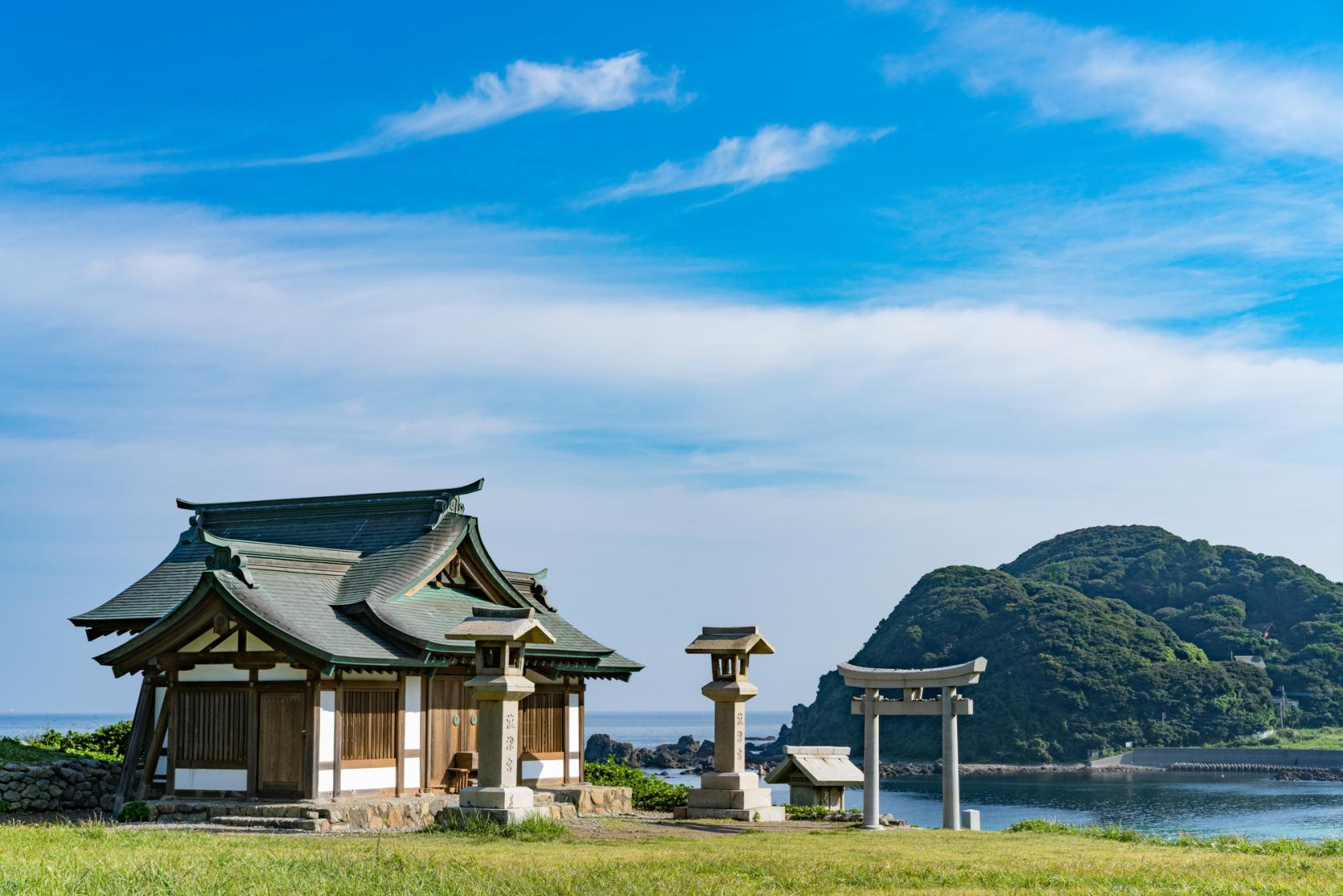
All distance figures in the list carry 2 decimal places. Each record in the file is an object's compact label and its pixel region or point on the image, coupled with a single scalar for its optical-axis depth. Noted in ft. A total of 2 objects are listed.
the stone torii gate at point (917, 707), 87.40
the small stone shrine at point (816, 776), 103.45
